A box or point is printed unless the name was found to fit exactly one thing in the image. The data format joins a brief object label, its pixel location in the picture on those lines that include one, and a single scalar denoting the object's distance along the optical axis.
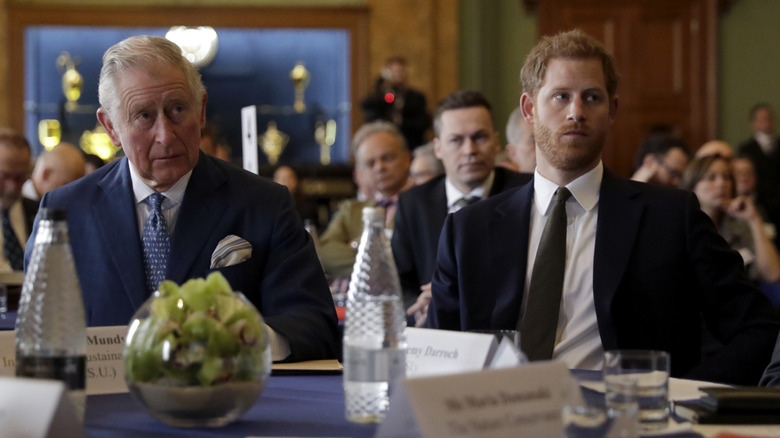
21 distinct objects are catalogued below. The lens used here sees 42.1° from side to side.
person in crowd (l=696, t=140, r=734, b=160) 6.48
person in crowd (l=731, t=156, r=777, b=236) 6.79
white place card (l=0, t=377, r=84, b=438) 1.14
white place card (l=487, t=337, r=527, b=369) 1.31
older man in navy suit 2.25
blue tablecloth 1.34
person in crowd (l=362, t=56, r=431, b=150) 9.59
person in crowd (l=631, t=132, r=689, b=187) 6.43
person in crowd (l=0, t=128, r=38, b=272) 4.63
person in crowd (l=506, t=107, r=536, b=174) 5.14
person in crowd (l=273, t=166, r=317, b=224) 7.30
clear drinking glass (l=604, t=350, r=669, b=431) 1.38
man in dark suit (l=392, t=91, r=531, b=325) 4.11
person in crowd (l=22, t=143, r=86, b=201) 5.43
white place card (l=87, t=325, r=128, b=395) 1.63
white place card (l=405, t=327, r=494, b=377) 1.43
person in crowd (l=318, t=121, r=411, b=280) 5.64
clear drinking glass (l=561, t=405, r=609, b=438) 1.16
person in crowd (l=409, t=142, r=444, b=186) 6.00
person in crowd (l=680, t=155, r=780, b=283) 5.08
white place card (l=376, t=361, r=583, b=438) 1.10
